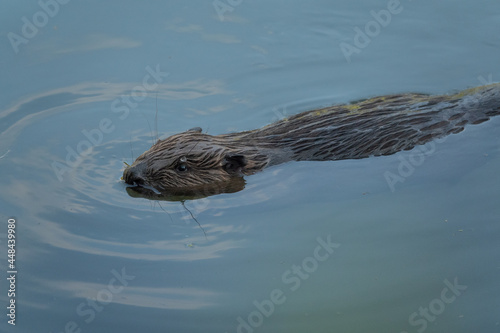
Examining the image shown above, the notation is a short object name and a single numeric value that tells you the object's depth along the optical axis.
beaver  16.27
